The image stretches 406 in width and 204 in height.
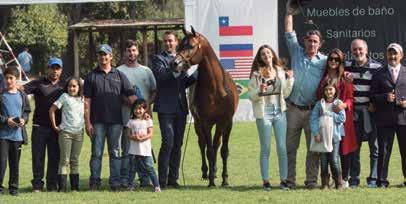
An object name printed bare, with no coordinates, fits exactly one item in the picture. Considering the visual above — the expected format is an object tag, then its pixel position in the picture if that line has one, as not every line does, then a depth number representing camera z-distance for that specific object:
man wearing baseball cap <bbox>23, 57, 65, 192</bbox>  13.87
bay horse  13.87
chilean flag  26.67
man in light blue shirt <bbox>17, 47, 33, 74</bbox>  43.74
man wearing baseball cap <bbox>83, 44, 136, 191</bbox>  13.69
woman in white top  13.48
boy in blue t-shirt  13.40
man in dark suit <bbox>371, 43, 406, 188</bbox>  13.55
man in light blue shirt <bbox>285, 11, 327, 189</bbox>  13.58
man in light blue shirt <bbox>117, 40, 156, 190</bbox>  13.99
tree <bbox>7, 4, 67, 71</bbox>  59.41
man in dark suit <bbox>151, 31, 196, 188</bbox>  14.13
